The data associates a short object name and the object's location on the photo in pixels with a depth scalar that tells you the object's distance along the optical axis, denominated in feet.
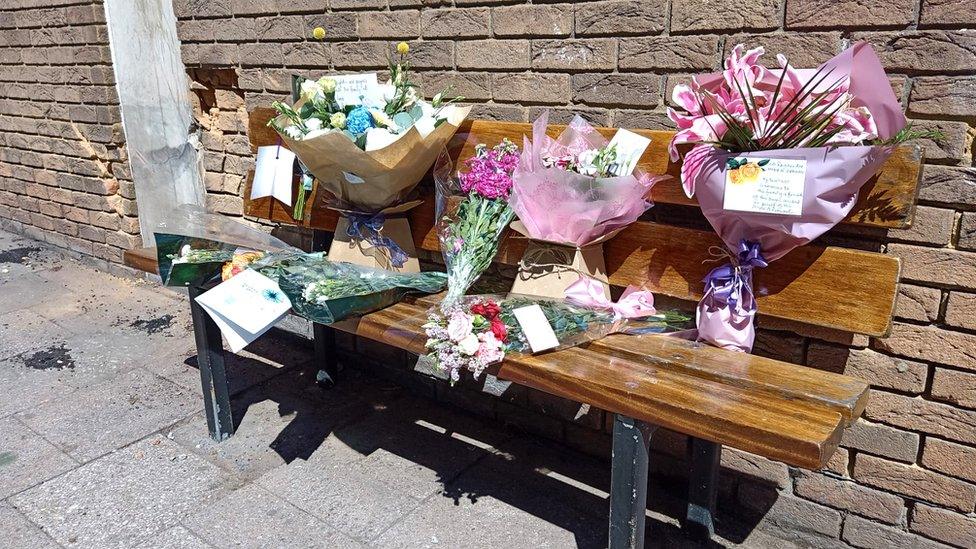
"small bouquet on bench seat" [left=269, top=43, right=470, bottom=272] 7.63
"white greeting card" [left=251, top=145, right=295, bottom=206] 9.97
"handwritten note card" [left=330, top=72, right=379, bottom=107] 8.26
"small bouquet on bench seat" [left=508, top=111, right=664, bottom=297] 6.91
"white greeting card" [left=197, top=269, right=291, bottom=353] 7.53
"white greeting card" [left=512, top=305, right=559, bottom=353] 6.57
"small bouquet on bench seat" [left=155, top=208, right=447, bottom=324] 7.48
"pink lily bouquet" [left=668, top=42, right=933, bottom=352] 5.77
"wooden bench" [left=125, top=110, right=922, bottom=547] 5.41
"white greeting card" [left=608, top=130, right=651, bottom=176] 7.12
